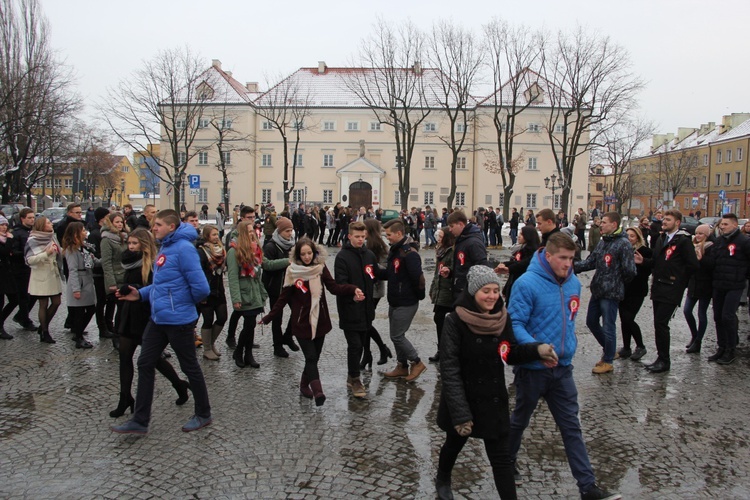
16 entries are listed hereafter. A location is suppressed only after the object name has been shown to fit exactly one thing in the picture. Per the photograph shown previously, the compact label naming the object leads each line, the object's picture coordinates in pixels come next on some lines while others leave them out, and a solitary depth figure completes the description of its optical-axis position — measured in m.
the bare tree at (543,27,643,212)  39.59
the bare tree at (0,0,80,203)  34.97
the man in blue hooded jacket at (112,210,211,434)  5.42
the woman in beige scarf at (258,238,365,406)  6.22
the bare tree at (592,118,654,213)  52.56
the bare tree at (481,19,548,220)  40.84
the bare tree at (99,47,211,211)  40.47
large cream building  62.84
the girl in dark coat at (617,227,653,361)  8.02
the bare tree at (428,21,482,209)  41.03
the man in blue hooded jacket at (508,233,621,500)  4.29
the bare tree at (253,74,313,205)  58.72
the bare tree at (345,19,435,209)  42.38
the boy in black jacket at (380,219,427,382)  7.08
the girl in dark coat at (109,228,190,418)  5.78
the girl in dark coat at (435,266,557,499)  3.92
